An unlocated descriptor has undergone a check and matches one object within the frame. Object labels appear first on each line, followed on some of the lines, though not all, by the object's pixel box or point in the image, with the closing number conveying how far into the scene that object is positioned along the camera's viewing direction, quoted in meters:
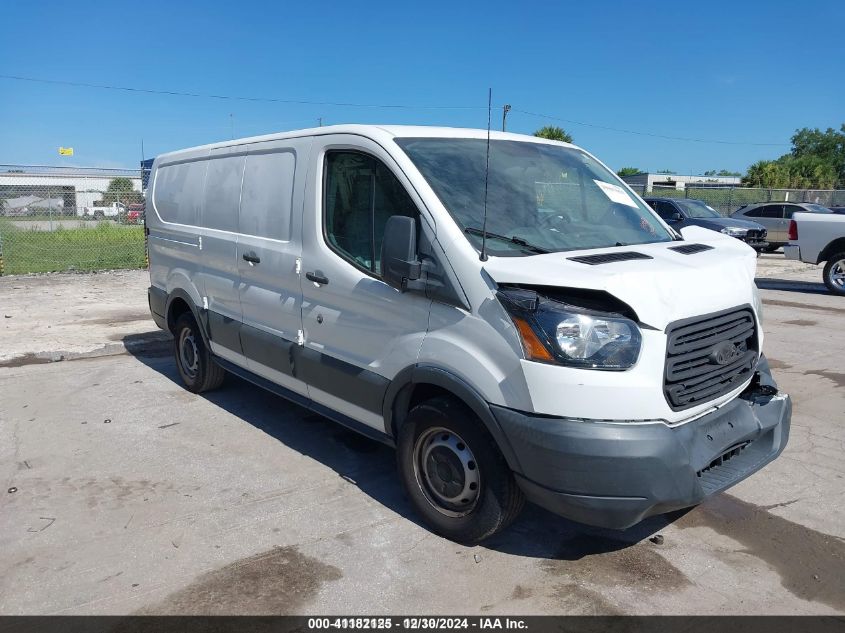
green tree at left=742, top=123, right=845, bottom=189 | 49.44
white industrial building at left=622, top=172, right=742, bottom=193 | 58.97
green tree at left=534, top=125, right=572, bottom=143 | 38.83
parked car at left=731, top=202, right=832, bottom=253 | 21.56
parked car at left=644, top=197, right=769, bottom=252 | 17.61
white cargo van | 3.04
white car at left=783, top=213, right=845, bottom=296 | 12.79
